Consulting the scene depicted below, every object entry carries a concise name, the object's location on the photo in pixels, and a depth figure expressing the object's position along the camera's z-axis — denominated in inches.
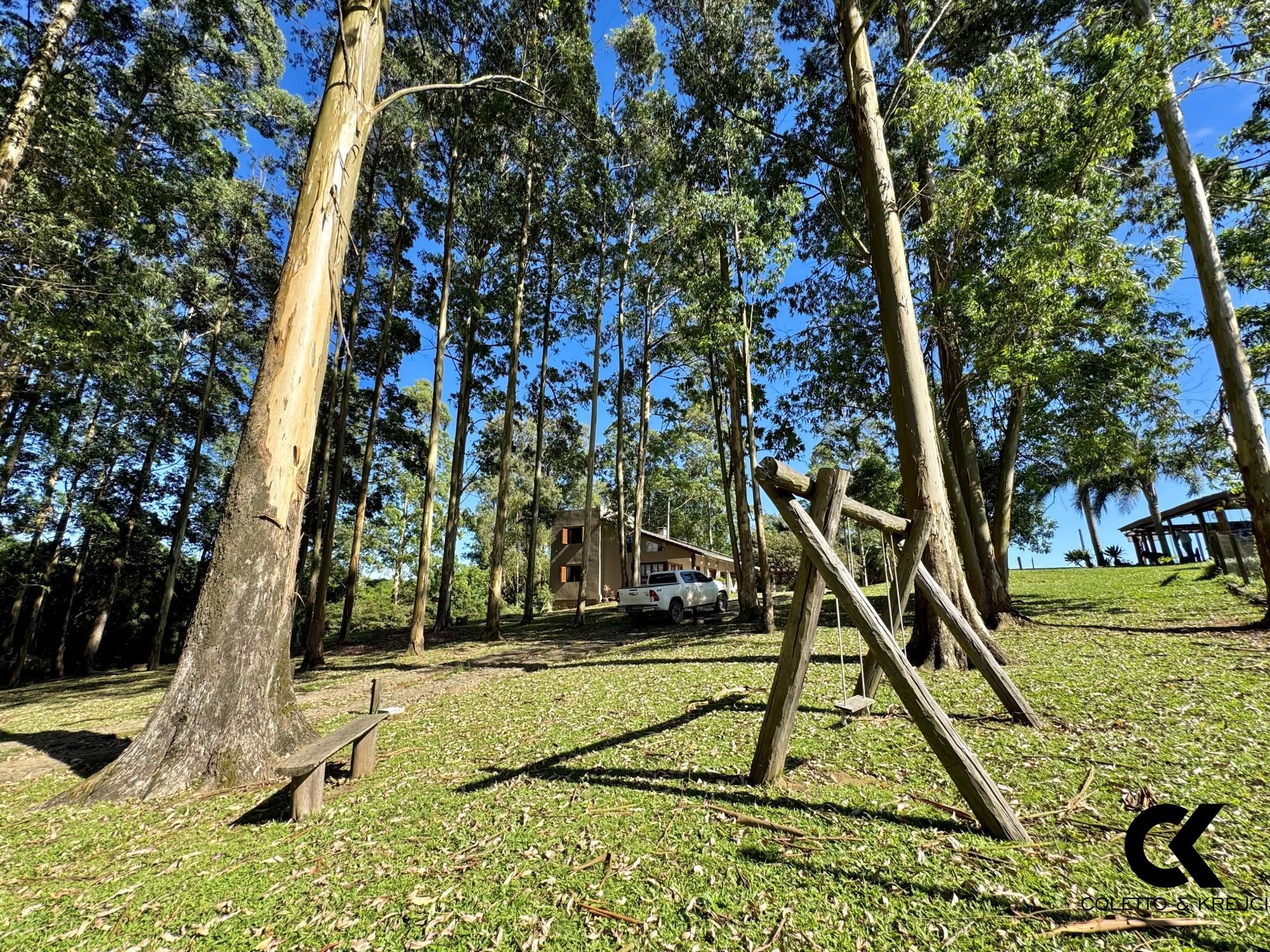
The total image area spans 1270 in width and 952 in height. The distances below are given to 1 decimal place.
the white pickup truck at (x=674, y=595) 606.5
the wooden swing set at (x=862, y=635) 111.6
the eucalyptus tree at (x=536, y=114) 480.4
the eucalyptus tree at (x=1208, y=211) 282.2
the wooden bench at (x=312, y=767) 131.7
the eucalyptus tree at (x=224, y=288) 604.7
